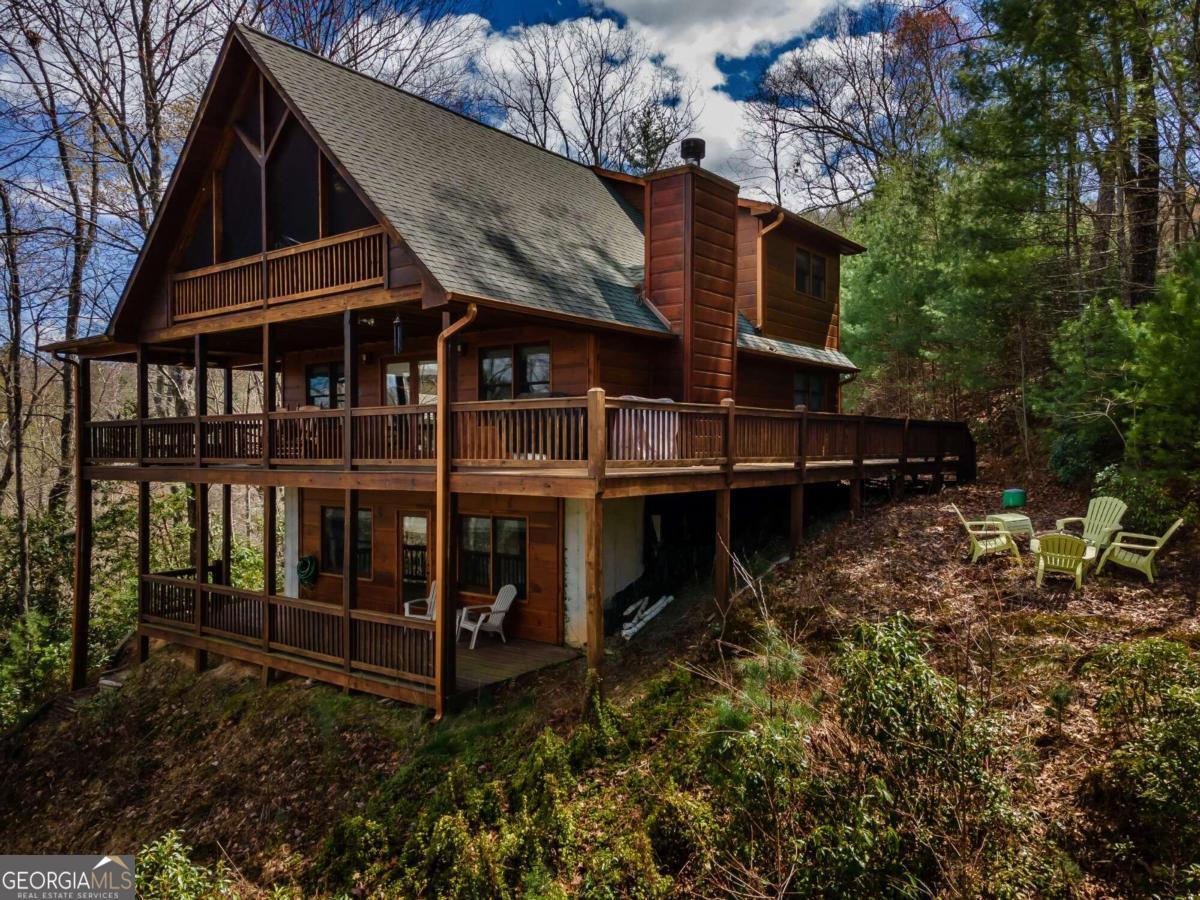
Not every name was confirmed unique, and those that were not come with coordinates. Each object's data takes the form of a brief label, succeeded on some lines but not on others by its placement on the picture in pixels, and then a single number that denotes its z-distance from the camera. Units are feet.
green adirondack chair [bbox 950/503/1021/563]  31.71
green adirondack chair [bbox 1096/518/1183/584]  28.32
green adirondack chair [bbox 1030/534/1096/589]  28.45
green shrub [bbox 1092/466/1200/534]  32.30
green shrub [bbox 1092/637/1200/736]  18.80
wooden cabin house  31.30
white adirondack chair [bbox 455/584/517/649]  38.23
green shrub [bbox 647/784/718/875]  19.21
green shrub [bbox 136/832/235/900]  23.54
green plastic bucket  42.09
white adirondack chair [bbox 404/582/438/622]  39.22
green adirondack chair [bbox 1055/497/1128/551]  31.14
